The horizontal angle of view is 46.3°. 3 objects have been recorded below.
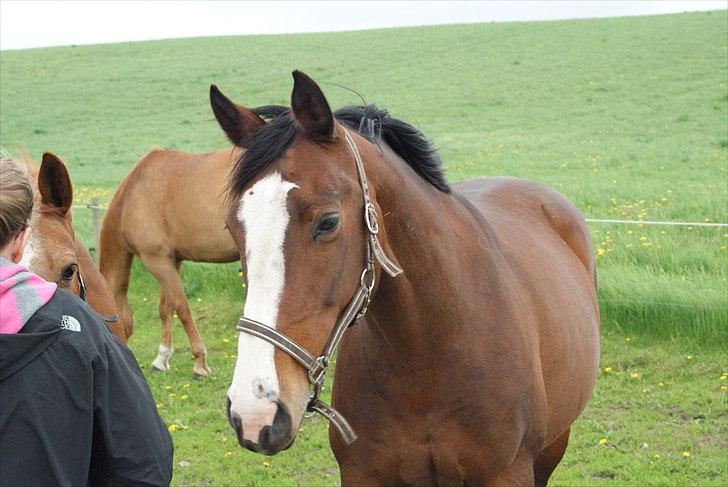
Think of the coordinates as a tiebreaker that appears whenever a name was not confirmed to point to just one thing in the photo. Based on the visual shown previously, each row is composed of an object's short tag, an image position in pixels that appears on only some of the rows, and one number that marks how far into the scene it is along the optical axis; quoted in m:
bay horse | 2.27
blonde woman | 1.83
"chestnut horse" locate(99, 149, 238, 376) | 7.62
